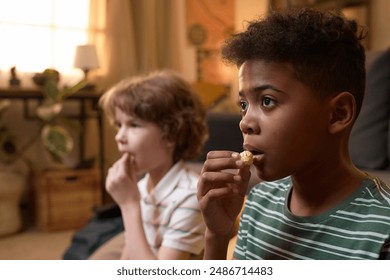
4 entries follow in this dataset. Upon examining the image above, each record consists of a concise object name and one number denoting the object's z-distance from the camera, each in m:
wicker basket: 3.59
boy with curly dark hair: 1.03
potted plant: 3.38
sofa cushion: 1.91
